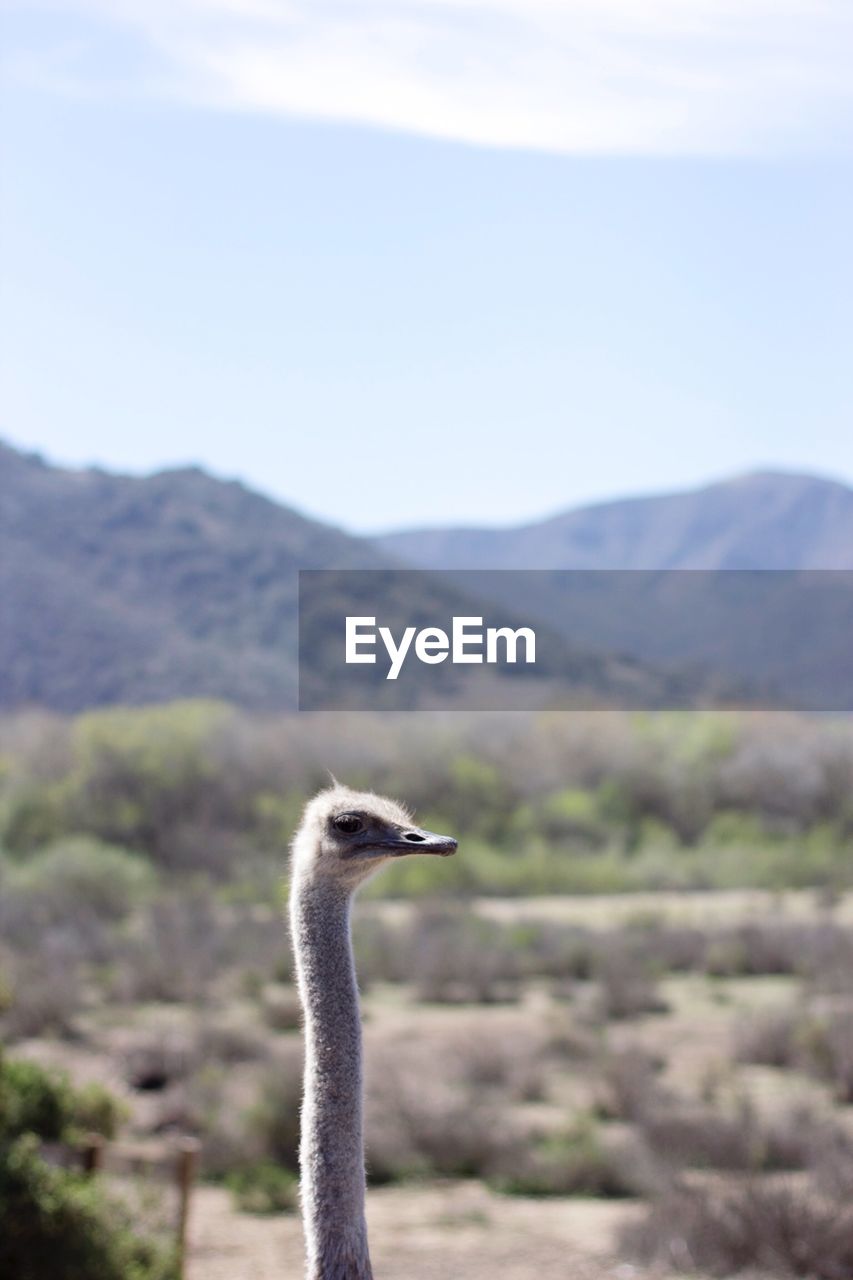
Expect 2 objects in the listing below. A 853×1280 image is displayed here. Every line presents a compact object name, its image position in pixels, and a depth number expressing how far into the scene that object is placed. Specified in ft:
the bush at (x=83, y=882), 96.68
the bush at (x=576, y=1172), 46.68
